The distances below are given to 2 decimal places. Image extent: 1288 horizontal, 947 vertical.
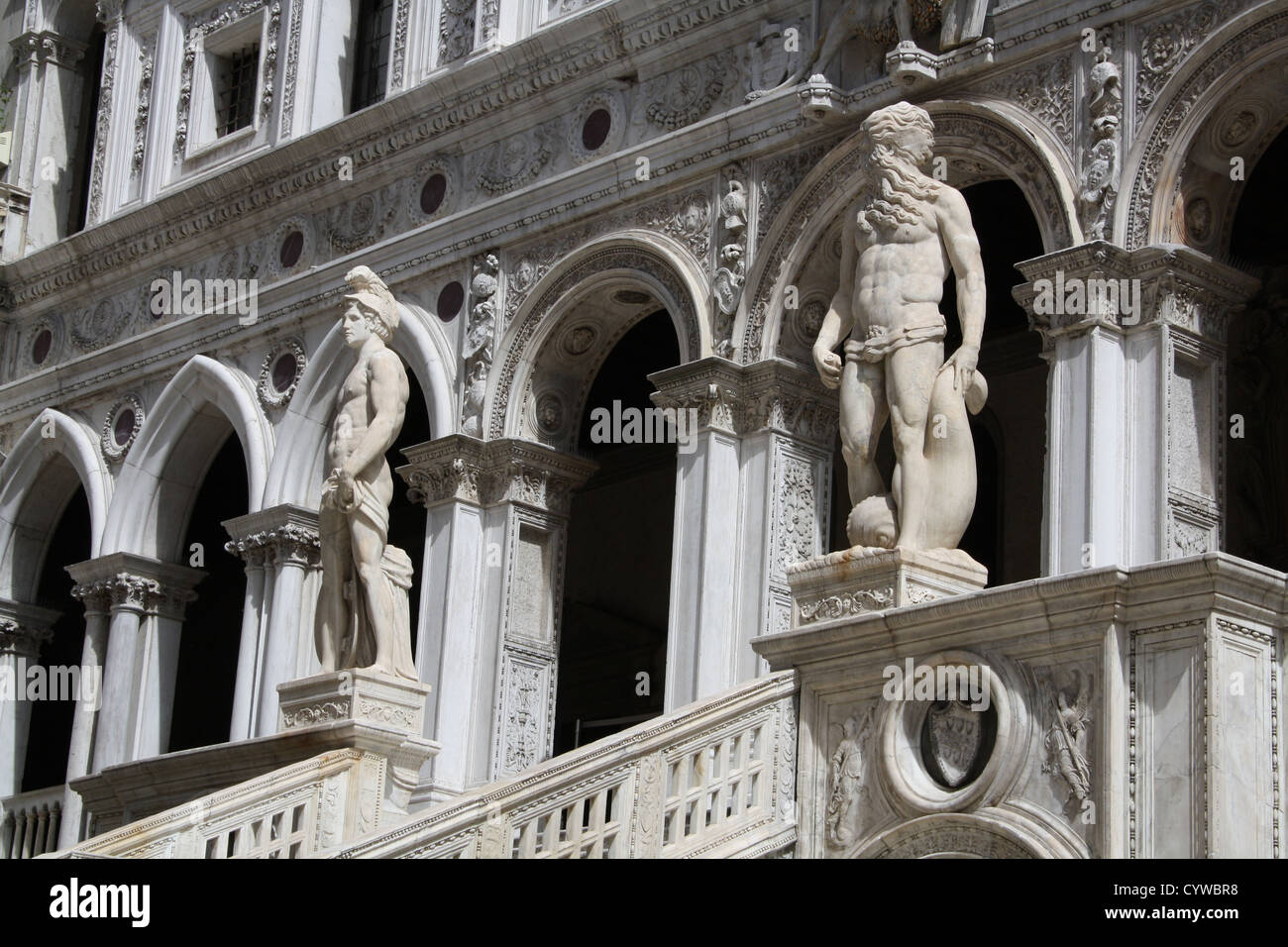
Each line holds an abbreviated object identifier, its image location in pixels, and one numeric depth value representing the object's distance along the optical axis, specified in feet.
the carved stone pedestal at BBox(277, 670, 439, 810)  48.01
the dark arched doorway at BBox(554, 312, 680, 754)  76.92
